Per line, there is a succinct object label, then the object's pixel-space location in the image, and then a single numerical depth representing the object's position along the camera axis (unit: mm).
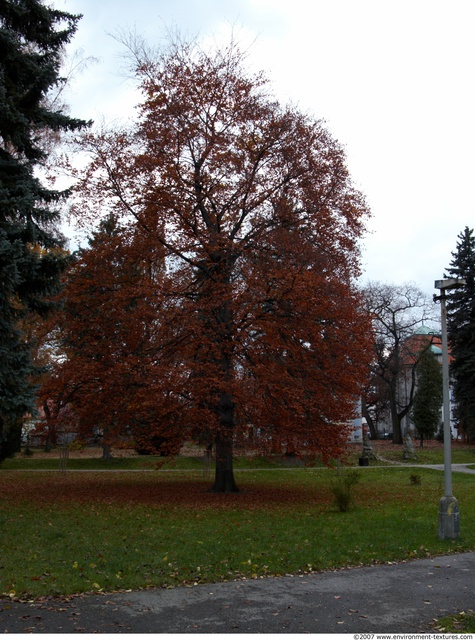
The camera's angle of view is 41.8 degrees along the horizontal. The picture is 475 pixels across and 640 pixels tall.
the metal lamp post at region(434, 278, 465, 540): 10656
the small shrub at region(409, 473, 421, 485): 21062
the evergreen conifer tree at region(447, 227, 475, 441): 41469
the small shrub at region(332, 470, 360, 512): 14000
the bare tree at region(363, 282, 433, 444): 47938
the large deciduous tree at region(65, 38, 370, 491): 16375
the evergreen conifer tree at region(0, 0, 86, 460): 12523
